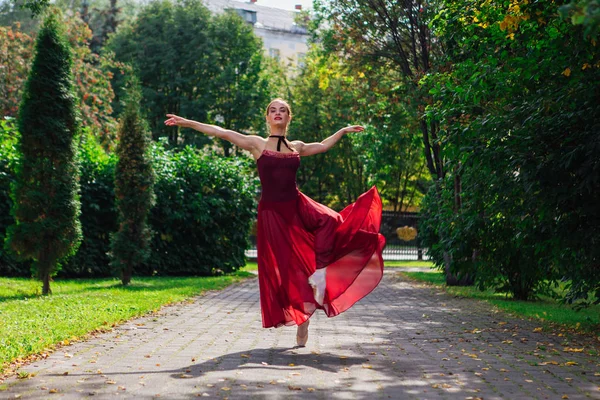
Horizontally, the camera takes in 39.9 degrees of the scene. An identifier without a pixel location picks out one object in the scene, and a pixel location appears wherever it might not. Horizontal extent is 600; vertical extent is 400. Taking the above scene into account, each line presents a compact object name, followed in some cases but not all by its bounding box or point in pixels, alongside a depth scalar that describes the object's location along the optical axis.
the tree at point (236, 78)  46.91
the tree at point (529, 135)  9.52
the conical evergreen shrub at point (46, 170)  14.45
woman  8.33
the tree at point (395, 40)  21.42
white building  83.44
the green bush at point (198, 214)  22.16
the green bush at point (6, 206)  18.62
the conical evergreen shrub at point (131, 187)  18.12
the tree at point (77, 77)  30.80
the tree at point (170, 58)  45.97
